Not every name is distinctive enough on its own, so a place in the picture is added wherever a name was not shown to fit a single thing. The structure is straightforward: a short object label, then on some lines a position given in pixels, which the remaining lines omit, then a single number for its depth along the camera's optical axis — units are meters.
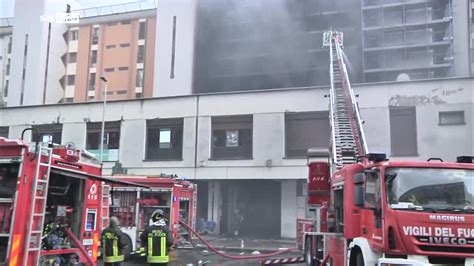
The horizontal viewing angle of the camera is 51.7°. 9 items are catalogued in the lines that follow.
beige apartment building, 46.34
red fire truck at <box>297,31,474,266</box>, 5.66
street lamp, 24.17
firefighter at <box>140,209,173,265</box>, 6.81
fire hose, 12.43
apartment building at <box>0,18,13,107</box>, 45.59
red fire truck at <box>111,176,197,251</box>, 12.34
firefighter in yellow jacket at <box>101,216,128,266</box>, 7.18
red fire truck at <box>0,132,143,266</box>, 5.32
